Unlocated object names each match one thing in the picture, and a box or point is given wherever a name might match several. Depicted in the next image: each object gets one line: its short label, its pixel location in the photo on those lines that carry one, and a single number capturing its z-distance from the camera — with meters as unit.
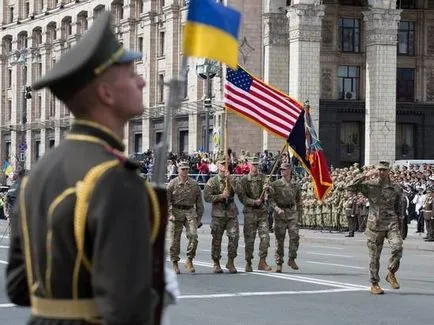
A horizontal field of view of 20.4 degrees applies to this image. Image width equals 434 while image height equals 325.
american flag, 22.03
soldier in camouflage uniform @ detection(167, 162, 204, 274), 19.34
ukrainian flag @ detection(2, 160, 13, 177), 63.88
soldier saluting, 16.11
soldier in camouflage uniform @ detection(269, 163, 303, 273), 19.81
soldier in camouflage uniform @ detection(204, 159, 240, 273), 19.81
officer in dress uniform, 3.88
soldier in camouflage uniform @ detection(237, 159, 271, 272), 19.84
